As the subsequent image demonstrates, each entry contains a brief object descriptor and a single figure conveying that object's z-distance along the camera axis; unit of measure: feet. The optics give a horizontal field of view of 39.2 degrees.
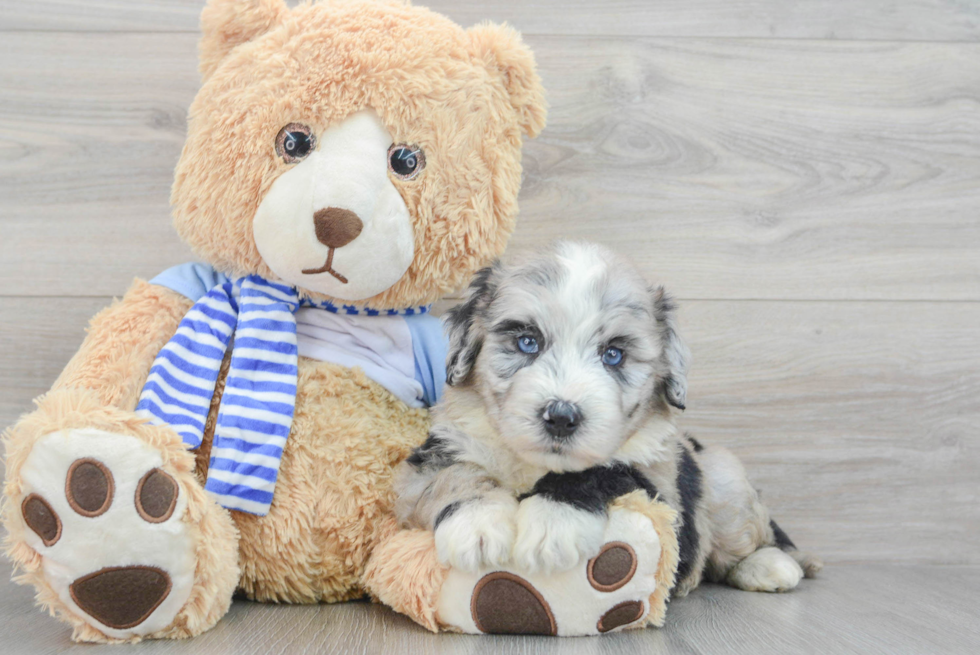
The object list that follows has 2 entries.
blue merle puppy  2.25
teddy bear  2.30
